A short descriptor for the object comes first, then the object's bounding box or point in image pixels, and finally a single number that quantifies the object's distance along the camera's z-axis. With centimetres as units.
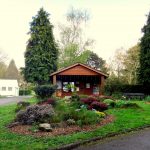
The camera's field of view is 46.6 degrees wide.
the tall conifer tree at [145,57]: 2239
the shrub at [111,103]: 1238
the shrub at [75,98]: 1371
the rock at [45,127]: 735
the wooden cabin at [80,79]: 2273
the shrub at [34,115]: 831
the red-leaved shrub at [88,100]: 1166
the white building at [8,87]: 4470
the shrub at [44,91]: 1633
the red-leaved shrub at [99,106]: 1043
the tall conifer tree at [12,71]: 6223
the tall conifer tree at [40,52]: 2945
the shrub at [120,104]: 1224
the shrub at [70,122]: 803
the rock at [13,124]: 818
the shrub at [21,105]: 1161
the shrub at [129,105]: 1216
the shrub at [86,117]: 815
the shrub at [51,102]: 1192
